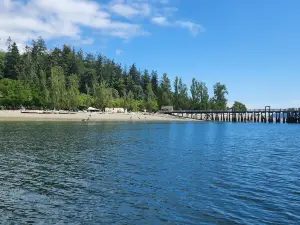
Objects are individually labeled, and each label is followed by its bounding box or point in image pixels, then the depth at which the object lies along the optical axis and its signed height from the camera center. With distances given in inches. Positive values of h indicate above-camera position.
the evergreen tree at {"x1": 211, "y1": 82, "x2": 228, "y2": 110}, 7684.1 +228.1
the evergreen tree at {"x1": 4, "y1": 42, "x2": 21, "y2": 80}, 5890.8 +980.0
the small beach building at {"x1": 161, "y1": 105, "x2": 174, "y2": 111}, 6847.4 +144.0
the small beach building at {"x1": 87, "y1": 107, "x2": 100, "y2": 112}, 5191.9 +74.4
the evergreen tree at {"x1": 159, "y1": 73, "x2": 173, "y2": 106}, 7180.1 +517.2
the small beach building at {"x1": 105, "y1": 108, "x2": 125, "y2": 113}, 5493.1 +67.6
